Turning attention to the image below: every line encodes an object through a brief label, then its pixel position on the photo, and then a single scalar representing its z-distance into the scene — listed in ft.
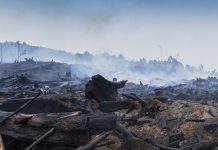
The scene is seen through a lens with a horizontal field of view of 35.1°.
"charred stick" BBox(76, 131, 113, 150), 15.65
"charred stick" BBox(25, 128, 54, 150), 16.59
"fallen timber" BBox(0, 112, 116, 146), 18.63
